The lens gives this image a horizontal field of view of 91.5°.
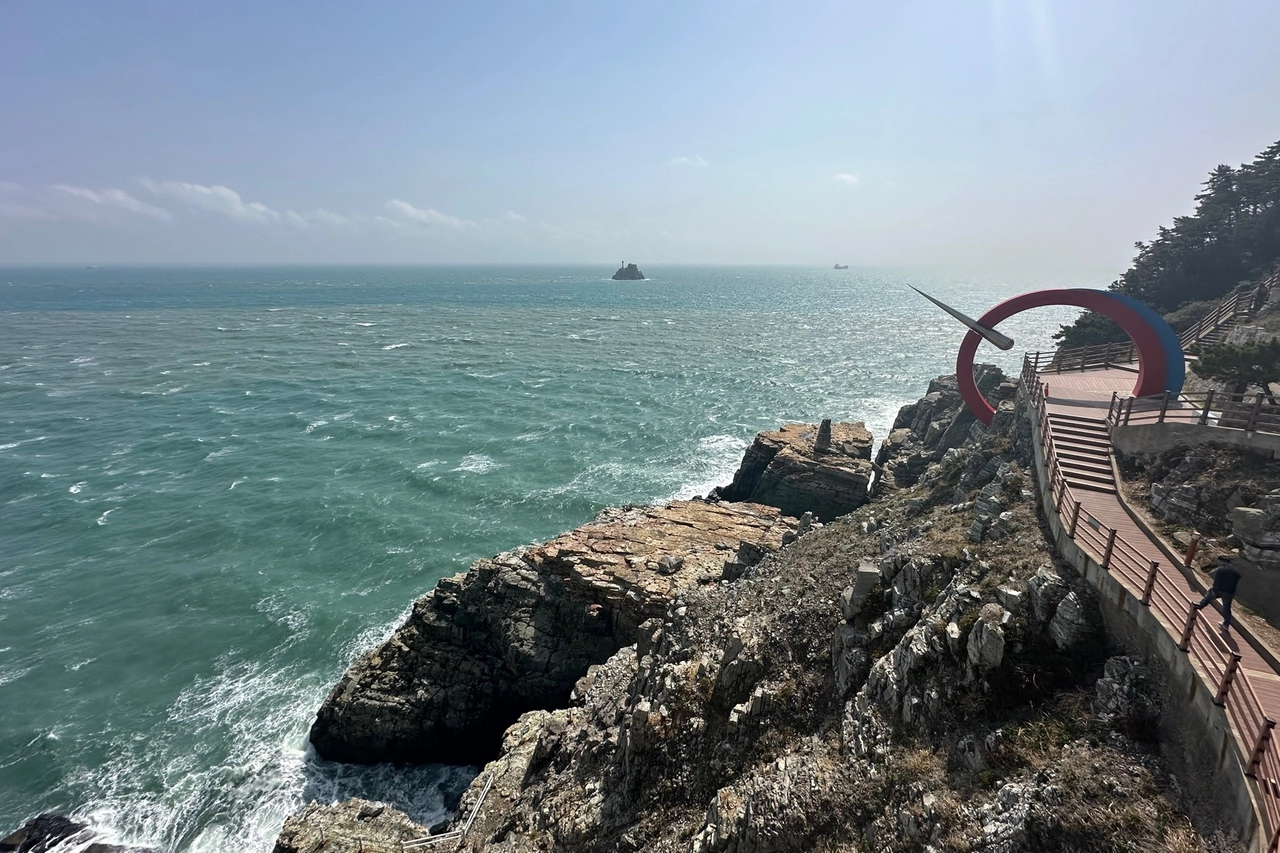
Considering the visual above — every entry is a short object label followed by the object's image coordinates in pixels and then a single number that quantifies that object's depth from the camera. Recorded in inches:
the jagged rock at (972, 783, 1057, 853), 347.3
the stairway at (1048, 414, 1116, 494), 676.1
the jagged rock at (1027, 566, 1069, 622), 444.1
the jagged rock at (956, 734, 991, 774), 393.1
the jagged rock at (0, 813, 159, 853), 830.5
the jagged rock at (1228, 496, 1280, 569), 478.9
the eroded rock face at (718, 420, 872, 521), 1475.1
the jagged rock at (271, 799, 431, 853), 629.9
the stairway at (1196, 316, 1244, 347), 1274.6
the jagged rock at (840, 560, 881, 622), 580.4
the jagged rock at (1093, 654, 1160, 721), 368.2
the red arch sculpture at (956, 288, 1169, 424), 864.3
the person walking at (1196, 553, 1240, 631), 382.9
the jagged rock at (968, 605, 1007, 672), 425.7
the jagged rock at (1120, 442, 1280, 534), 563.3
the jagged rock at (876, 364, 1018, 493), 1397.6
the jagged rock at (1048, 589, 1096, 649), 422.9
